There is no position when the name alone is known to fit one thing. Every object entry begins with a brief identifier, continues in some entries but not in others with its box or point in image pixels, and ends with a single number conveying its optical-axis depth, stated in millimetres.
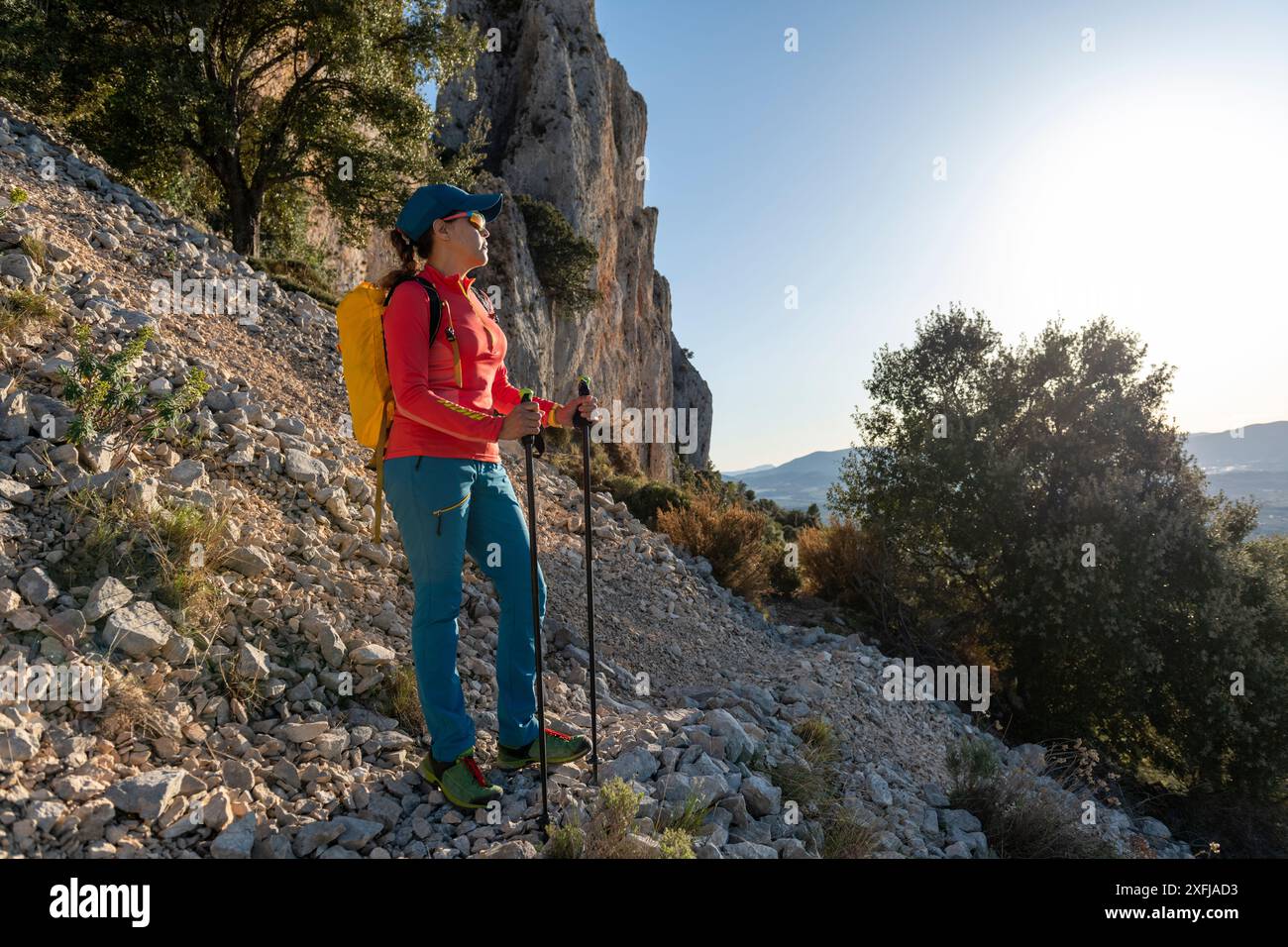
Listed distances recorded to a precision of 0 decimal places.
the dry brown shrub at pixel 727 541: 10344
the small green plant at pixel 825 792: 3488
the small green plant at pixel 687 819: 3035
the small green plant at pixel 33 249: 5215
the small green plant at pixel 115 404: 4059
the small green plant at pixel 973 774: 4836
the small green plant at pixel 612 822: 2605
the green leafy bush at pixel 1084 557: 9047
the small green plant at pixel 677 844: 2609
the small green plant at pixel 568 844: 2596
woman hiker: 2756
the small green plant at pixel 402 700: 3707
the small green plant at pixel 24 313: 4359
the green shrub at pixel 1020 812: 4336
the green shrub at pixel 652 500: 11734
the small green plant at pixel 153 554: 3416
